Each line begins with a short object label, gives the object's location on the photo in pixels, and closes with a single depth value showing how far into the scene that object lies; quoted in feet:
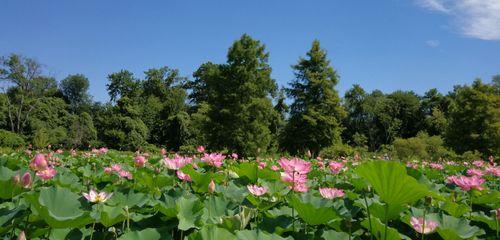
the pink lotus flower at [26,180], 5.34
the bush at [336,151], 80.04
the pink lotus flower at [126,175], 8.93
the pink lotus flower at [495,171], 13.12
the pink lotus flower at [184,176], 7.93
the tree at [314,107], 94.79
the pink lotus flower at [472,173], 11.63
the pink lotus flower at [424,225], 5.25
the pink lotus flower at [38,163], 6.62
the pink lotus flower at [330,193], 6.72
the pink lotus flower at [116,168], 9.52
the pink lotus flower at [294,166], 6.85
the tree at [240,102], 86.38
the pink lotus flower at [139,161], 9.35
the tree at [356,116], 175.52
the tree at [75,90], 196.44
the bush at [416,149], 78.90
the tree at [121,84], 171.42
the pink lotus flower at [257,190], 6.33
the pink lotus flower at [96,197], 5.40
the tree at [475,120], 76.74
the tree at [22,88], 123.54
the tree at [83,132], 119.32
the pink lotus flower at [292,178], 6.95
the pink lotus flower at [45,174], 7.31
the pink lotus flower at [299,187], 7.01
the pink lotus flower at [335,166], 10.84
